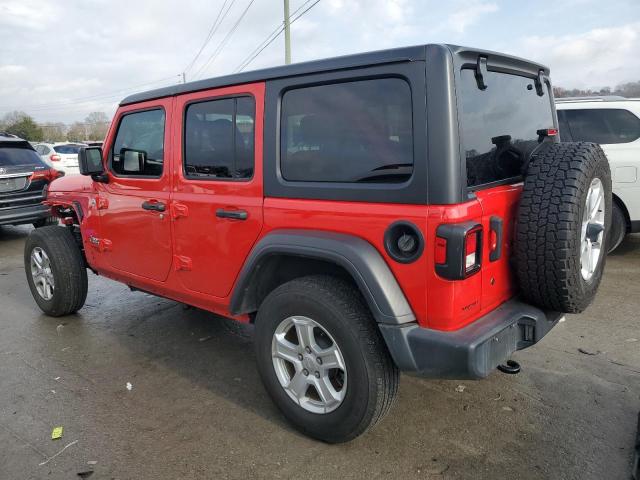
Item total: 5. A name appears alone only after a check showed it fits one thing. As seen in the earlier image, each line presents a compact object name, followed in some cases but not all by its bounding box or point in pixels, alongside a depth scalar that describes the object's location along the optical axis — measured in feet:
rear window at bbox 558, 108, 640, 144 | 19.16
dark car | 26.48
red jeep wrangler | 7.12
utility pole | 56.54
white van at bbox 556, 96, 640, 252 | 18.76
